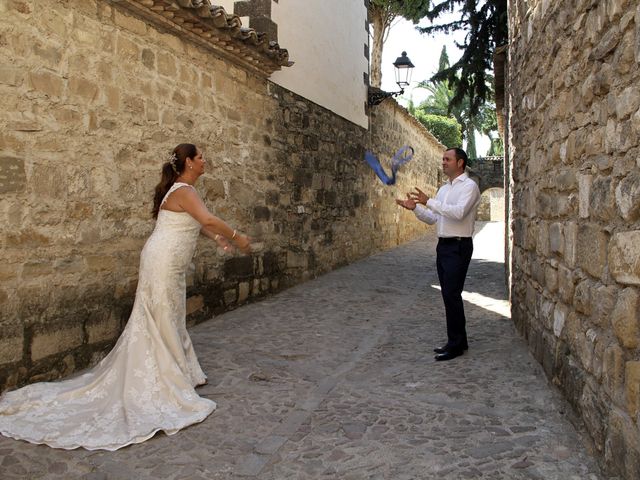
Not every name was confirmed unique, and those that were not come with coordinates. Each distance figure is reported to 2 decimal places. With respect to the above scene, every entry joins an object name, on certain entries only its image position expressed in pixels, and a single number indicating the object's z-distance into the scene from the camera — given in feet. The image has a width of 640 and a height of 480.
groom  13.82
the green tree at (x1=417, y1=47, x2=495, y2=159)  110.52
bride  9.46
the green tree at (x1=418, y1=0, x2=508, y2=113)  35.51
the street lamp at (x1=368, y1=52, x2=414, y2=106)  35.81
